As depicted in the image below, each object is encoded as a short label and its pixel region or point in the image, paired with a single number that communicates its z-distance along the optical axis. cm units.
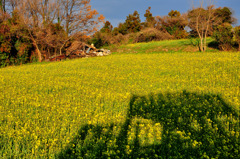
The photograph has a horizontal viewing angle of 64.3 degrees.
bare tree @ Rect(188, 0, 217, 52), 2886
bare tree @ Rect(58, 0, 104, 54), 3747
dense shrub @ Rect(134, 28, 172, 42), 4894
